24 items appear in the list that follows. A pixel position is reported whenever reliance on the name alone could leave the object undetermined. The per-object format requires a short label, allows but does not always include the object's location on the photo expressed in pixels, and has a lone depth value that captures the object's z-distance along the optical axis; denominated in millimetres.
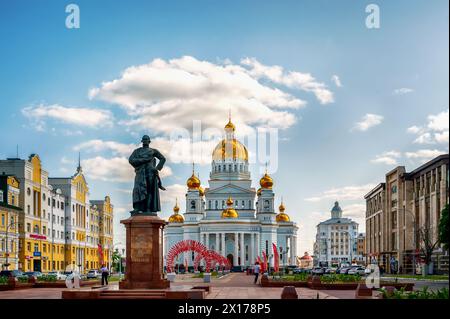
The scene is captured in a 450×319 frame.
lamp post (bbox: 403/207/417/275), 86375
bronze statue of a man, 31375
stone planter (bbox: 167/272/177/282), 56875
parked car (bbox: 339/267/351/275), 80688
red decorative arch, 86706
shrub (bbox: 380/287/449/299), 22875
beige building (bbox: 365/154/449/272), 80688
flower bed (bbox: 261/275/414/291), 44156
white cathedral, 147875
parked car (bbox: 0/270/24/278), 64875
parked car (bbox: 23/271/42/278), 68112
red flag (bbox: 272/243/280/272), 74775
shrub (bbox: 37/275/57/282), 50894
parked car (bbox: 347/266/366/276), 75938
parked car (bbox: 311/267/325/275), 82412
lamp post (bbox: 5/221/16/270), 76062
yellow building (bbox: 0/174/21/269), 79125
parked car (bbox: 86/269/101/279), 71894
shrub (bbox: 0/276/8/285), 45853
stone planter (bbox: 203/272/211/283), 58562
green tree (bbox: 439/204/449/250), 57875
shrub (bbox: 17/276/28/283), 49066
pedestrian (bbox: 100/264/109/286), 46178
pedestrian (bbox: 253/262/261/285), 56594
